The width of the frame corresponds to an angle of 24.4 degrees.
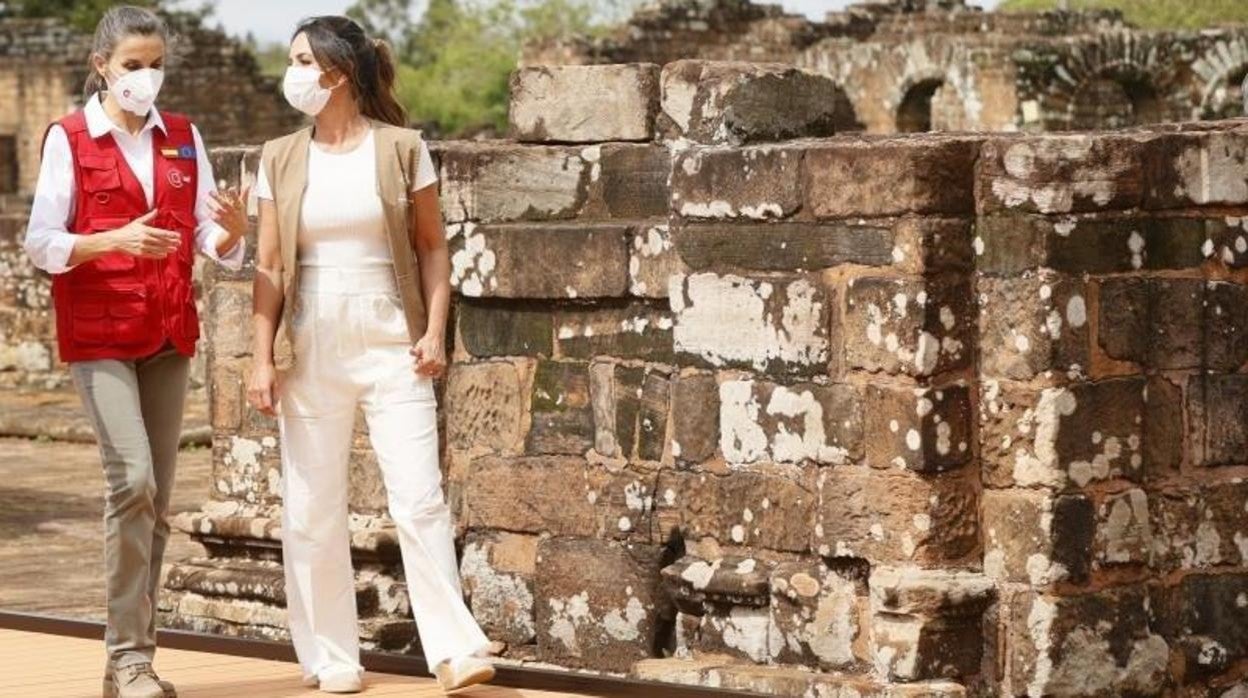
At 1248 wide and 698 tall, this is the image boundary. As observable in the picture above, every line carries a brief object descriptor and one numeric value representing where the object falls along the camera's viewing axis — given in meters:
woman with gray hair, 6.70
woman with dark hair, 6.83
